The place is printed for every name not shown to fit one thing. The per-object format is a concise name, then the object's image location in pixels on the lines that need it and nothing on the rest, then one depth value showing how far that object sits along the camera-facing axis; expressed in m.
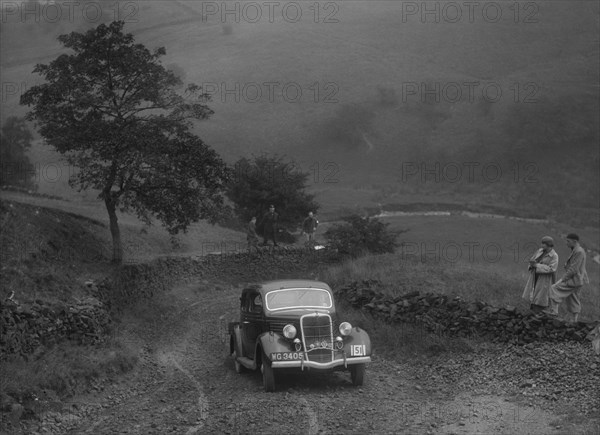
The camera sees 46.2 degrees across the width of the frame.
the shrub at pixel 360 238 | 32.94
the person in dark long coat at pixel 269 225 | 34.25
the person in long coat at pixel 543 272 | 16.72
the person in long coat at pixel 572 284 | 15.87
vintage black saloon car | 13.72
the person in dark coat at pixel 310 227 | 34.12
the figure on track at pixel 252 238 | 31.84
